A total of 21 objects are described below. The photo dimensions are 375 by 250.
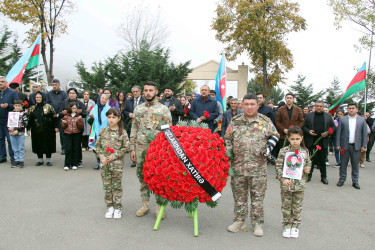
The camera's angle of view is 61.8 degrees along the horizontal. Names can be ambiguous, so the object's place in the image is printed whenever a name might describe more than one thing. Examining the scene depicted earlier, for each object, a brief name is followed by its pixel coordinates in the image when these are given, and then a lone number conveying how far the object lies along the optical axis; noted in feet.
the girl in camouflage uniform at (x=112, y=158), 16.33
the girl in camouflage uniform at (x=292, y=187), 14.42
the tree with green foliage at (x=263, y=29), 94.68
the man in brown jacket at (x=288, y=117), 28.71
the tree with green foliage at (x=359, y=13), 58.59
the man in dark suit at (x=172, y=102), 29.92
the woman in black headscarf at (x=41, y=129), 28.94
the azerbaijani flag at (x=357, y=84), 32.80
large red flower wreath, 13.28
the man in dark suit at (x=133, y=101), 31.22
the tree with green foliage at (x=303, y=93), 110.63
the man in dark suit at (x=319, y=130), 26.22
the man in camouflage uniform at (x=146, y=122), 16.75
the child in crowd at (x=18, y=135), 27.79
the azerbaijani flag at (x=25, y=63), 33.55
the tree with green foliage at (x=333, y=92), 108.84
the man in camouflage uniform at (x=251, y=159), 14.43
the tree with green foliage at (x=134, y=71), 46.11
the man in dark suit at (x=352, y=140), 25.31
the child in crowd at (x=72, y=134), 27.68
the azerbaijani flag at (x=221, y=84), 34.30
